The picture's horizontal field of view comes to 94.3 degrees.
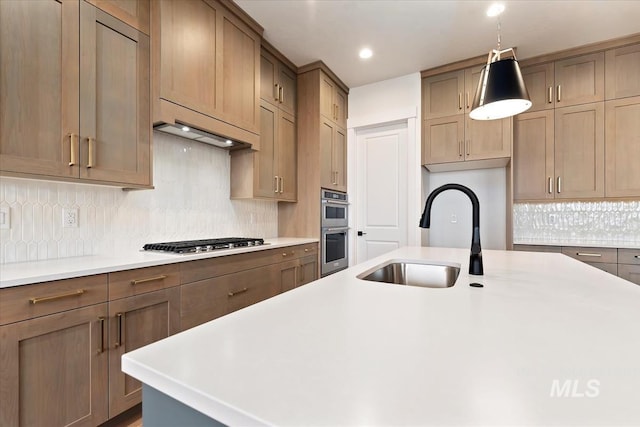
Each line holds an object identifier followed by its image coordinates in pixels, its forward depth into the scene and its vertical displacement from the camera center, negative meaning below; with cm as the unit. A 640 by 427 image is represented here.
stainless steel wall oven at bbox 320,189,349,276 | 332 -20
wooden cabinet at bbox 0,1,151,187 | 131 +62
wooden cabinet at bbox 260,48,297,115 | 290 +138
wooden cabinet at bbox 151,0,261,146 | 187 +107
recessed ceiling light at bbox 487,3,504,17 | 231 +163
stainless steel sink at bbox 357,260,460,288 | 154 -31
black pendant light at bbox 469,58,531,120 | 151 +67
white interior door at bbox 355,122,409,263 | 368 +33
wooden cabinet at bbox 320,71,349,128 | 335 +138
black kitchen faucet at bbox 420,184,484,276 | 123 -7
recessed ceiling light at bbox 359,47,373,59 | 299 +167
